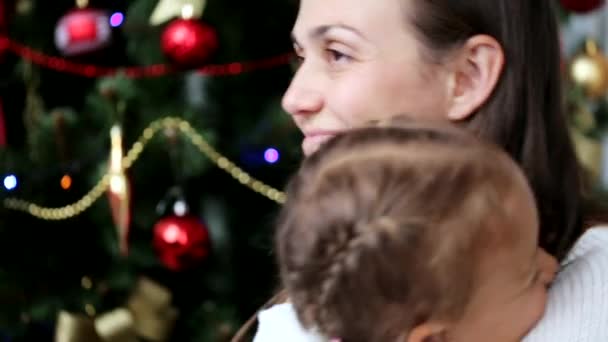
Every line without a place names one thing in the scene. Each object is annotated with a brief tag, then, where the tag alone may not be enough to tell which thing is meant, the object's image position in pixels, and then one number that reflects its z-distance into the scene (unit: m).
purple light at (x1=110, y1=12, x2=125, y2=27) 2.86
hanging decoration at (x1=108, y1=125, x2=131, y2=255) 2.84
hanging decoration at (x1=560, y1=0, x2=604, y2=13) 3.03
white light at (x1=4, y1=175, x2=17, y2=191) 2.86
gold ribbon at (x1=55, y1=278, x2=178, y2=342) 2.86
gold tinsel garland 2.85
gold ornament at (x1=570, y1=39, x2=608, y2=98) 3.18
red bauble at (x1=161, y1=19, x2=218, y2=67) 2.77
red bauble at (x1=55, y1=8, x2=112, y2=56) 2.80
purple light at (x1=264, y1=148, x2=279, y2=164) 2.91
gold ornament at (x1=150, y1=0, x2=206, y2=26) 2.74
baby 2.23
